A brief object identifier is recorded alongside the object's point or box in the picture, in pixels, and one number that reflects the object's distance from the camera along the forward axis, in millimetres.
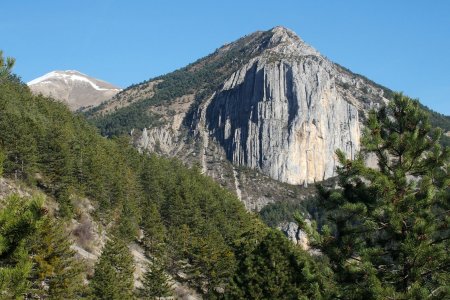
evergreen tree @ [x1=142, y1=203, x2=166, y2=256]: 63125
